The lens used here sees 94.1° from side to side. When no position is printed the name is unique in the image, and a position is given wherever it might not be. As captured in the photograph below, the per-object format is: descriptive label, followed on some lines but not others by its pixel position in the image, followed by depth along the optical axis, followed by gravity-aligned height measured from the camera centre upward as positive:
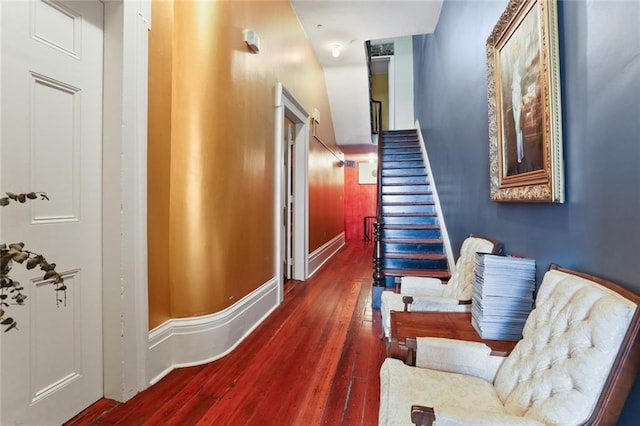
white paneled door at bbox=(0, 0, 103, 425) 1.30 +0.13
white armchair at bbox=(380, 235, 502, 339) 2.00 -0.58
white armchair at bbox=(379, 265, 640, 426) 0.84 -0.55
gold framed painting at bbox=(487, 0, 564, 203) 1.30 +0.56
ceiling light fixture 4.75 +2.69
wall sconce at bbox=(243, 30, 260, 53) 2.56 +1.55
